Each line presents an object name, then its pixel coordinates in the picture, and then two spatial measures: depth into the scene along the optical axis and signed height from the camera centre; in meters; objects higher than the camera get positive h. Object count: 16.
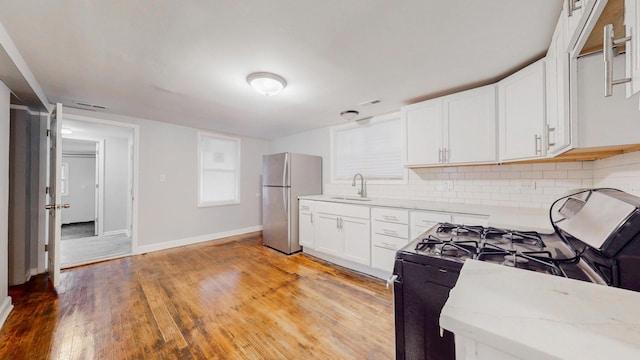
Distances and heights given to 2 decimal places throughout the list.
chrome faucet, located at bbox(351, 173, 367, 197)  3.65 -0.09
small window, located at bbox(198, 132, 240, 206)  4.46 +0.23
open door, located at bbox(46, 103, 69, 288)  2.47 -0.24
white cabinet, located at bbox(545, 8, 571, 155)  1.29 +0.53
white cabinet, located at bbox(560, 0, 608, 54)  0.90 +0.68
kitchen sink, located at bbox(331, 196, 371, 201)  3.46 -0.26
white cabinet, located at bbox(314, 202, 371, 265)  2.85 -0.65
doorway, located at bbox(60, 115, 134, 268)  3.77 -0.25
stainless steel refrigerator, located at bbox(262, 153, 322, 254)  3.73 -0.17
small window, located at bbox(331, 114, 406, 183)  3.41 +0.49
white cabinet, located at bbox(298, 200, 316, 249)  3.50 -0.67
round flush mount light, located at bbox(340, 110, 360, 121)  3.33 +0.96
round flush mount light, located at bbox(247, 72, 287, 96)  2.17 +0.93
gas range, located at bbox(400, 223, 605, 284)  0.87 -0.31
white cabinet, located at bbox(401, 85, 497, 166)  2.31 +0.56
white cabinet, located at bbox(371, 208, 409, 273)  2.53 -0.59
